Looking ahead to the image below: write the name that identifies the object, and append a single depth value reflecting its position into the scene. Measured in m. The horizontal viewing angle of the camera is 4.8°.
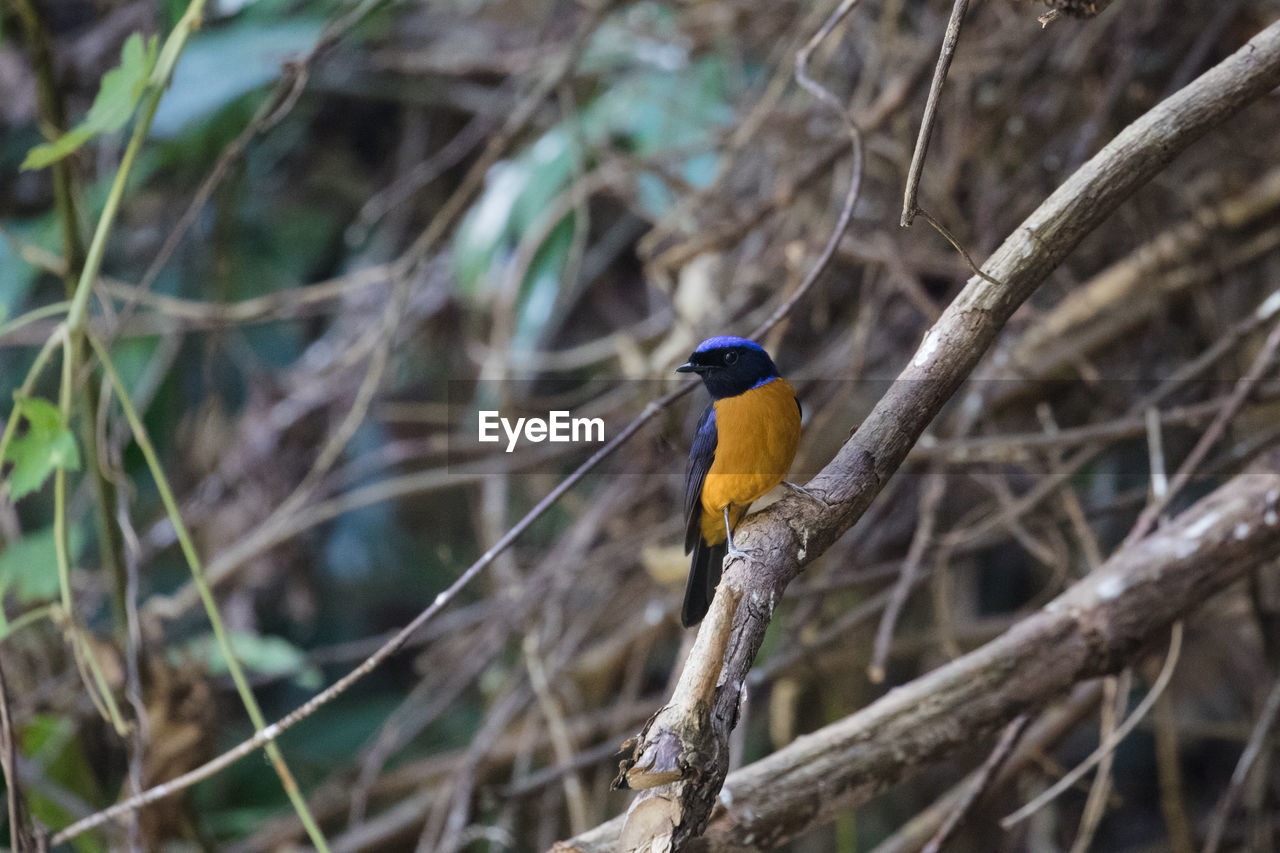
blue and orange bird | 7.25
